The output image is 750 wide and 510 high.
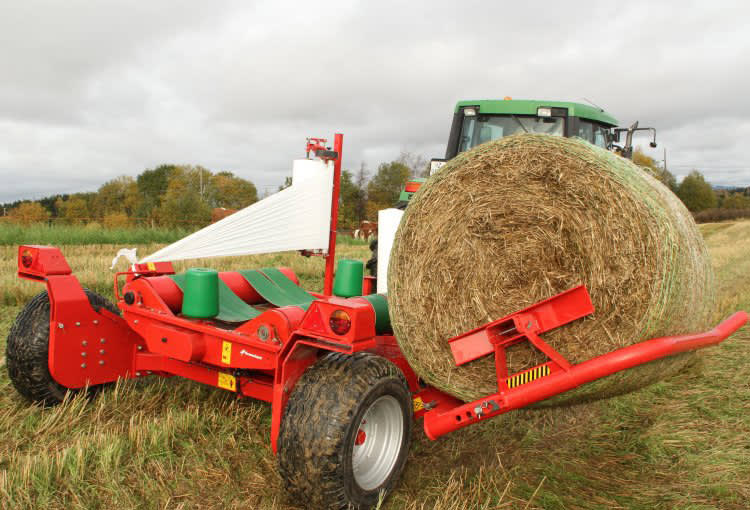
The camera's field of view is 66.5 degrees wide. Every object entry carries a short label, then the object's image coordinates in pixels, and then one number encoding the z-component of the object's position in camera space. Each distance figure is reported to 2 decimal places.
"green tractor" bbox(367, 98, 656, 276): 5.87
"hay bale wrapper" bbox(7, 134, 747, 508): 2.47
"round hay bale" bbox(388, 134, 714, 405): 2.35
